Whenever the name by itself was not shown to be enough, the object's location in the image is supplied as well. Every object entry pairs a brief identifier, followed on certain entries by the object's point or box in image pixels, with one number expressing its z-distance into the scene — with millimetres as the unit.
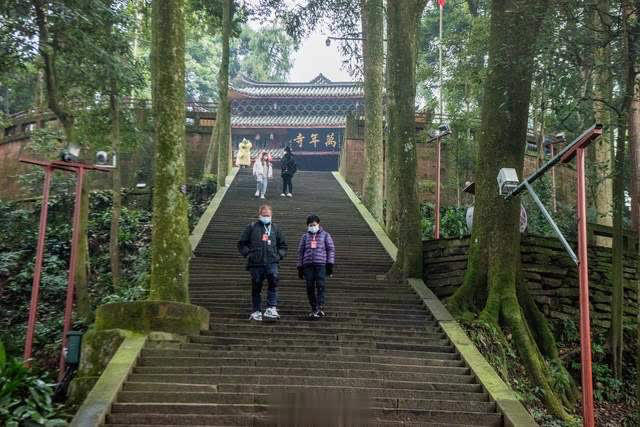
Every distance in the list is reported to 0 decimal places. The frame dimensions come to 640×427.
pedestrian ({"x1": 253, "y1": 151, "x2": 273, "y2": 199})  17938
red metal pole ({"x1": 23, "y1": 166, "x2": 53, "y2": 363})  7602
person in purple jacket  8797
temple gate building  31594
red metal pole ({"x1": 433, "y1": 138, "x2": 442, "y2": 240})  12484
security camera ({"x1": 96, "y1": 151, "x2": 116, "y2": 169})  9078
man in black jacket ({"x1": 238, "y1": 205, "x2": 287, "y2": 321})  8578
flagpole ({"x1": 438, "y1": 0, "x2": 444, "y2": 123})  19781
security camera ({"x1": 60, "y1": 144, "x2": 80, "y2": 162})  8445
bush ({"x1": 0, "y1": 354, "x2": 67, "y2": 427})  5876
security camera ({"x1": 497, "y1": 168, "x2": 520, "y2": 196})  7758
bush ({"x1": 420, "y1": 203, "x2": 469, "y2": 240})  16562
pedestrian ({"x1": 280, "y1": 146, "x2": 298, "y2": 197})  17953
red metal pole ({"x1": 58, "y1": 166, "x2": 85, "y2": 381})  7875
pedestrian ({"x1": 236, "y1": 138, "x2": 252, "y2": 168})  24031
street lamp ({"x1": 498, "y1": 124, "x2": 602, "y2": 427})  5773
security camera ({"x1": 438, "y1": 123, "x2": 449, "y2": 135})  12559
